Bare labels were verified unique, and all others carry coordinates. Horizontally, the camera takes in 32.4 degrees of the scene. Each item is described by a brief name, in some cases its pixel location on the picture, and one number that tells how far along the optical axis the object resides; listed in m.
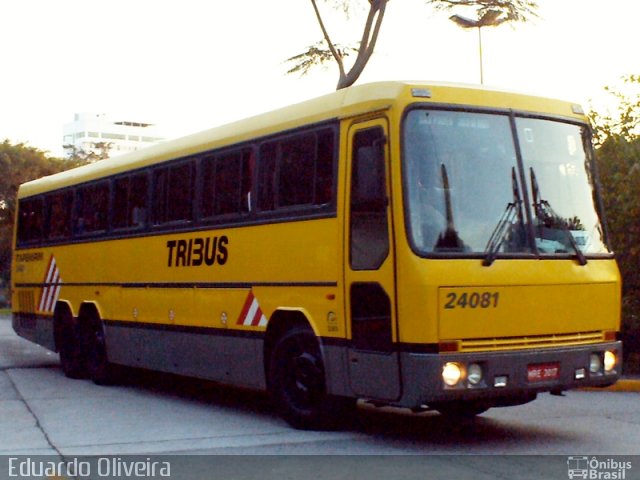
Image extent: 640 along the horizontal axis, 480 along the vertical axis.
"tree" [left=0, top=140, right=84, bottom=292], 55.22
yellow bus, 9.06
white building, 174.62
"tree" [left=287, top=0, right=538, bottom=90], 21.80
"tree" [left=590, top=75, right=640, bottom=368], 17.09
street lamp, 22.80
